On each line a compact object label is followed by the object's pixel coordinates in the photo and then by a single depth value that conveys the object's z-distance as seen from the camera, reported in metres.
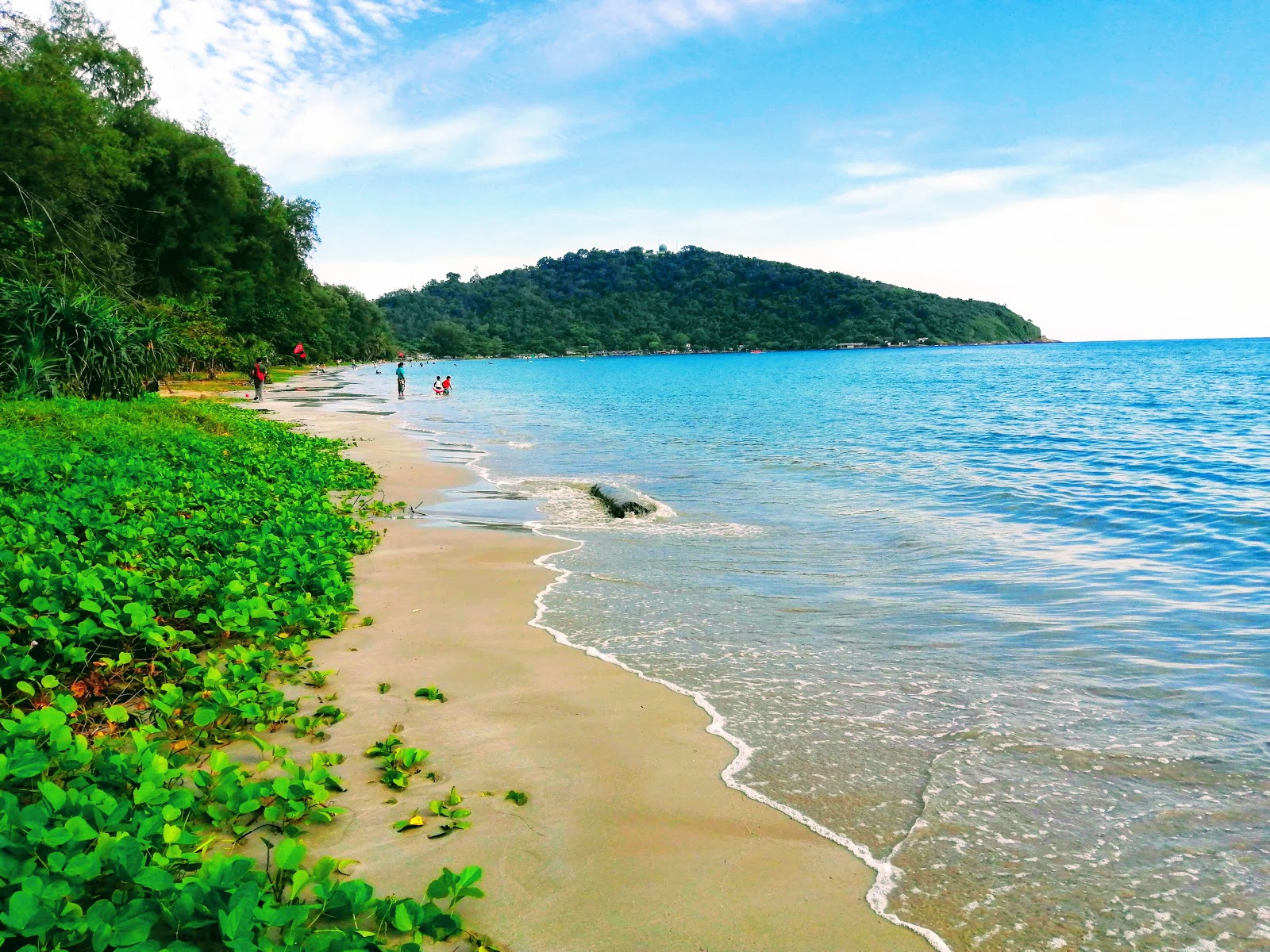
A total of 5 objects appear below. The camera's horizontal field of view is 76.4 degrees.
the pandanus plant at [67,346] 16.47
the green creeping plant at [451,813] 3.68
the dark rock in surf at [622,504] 12.48
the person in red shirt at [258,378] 34.65
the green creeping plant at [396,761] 4.00
